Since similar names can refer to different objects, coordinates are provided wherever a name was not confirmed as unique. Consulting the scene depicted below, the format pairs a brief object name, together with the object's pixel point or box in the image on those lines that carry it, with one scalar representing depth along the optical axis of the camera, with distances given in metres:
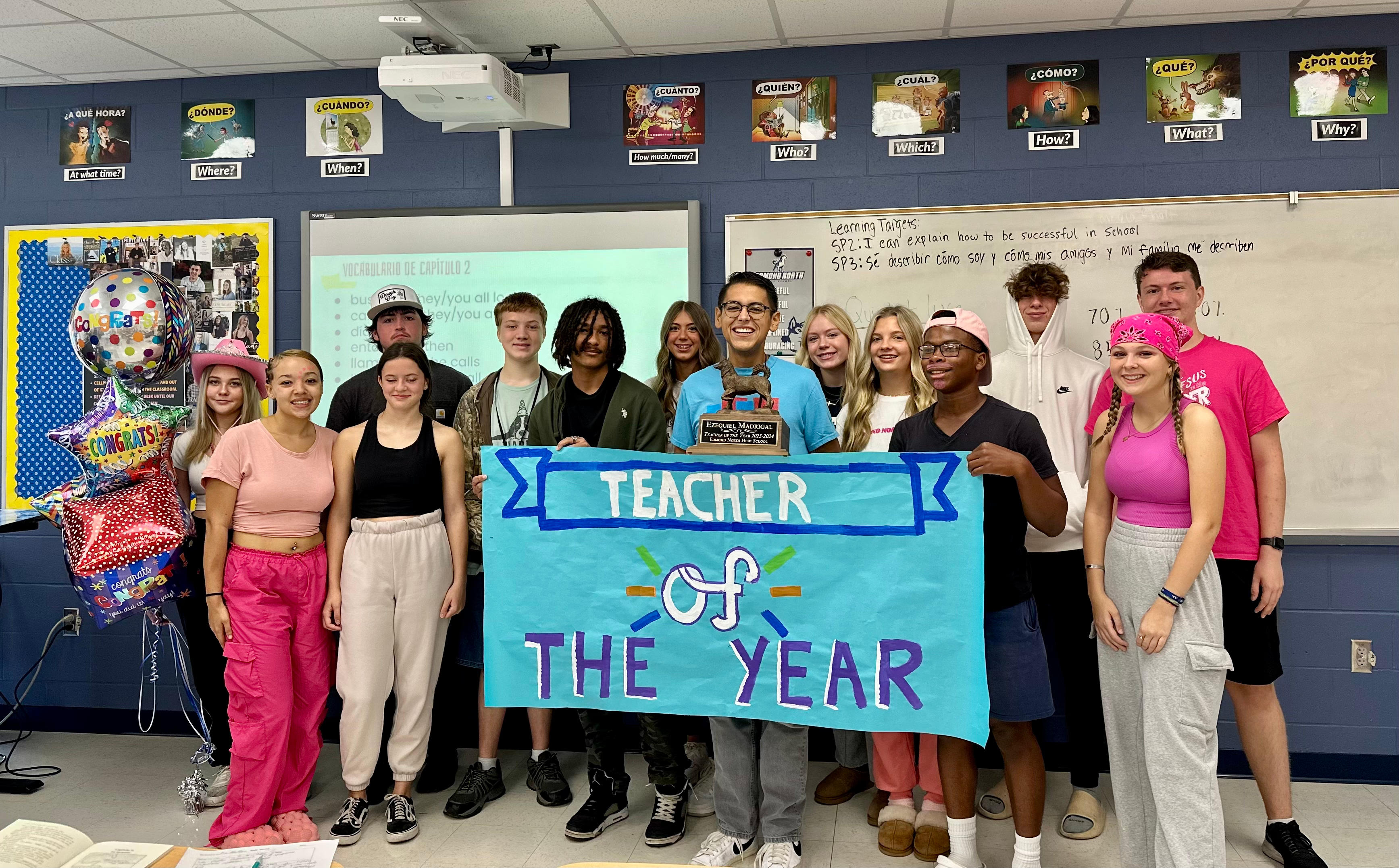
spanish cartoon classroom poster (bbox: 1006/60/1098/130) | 3.51
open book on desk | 1.42
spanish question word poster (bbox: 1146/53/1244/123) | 3.44
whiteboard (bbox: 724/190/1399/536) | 3.36
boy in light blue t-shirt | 2.44
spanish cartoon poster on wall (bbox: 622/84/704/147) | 3.72
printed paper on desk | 1.43
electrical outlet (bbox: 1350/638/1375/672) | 3.37
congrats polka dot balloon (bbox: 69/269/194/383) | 2.87
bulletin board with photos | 4.01
